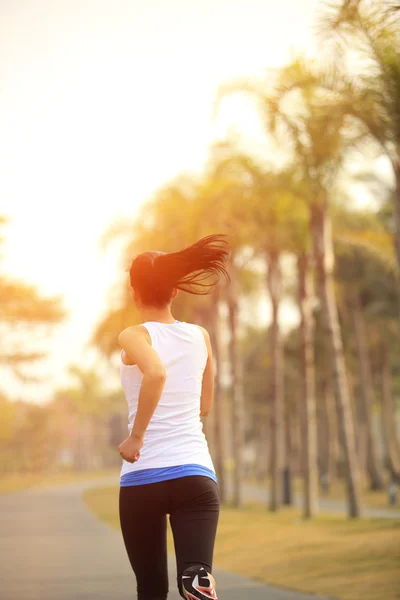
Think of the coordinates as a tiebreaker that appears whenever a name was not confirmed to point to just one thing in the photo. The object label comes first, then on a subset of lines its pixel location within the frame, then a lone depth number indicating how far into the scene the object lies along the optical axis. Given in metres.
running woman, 3.87
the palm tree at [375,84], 14.76
